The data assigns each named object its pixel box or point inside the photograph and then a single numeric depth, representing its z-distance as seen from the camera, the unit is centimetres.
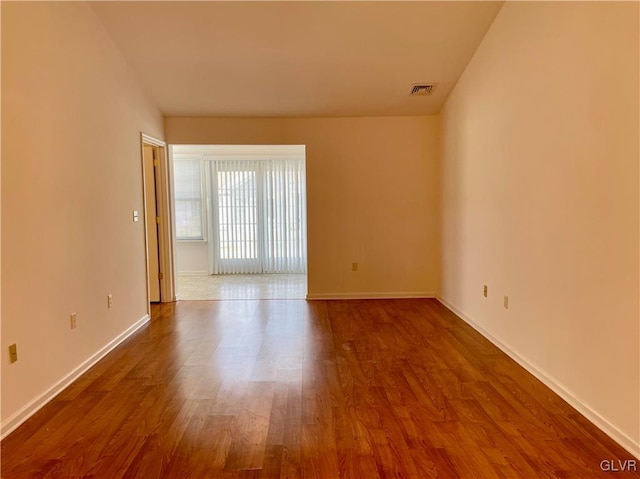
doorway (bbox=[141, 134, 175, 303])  442
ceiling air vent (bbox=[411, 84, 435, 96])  400
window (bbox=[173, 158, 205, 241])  654
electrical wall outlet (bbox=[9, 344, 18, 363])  200
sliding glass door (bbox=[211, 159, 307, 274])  661
